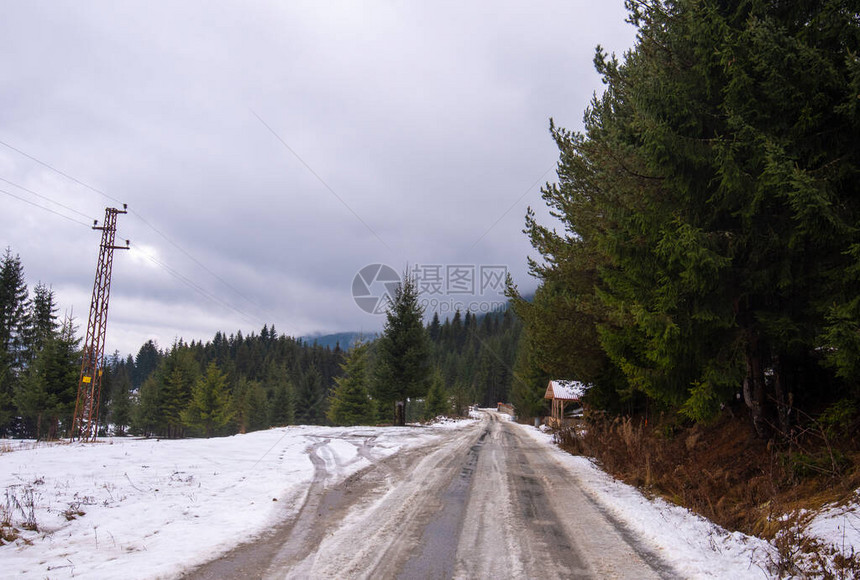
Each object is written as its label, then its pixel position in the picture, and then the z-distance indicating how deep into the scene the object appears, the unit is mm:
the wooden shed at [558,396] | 31023
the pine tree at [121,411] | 62344
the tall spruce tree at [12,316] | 44812
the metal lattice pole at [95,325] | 23562
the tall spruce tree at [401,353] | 27047
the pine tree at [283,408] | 55438
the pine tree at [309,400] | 59469
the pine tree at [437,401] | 52812
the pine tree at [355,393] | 39781
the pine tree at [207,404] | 47062
